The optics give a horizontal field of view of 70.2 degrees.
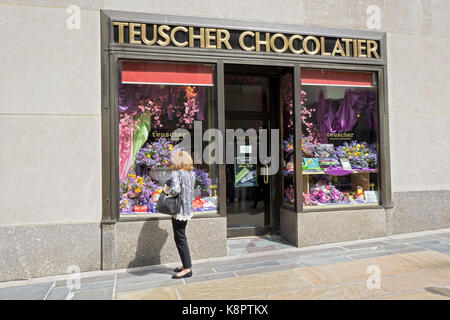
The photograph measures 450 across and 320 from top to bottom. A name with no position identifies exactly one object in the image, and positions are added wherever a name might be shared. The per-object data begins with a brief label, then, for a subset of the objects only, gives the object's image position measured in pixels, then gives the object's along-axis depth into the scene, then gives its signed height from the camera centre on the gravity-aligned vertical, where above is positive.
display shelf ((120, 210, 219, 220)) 4.93 -0.76
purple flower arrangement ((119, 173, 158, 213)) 5.07 -0.38
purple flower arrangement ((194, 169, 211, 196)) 5.52 -0.25
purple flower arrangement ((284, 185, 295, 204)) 5.94 -0.56
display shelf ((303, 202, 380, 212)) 5.75 -0.77
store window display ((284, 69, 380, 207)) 6.00 +0.49
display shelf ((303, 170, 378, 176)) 5.98 -0.14
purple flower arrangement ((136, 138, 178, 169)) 5.32 +0.22
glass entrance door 6.25 +0.08
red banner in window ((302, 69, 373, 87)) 5.88 +1.62
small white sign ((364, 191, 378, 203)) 6.11 -0.62
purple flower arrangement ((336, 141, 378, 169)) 6.20 +0.20
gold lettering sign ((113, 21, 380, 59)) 4.97 +2.12
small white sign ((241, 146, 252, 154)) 6.32 +0.33
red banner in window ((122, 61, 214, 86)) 5.06 +1.52
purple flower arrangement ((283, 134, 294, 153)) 5.93 +0.40
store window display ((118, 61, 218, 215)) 5.13 +0.75
